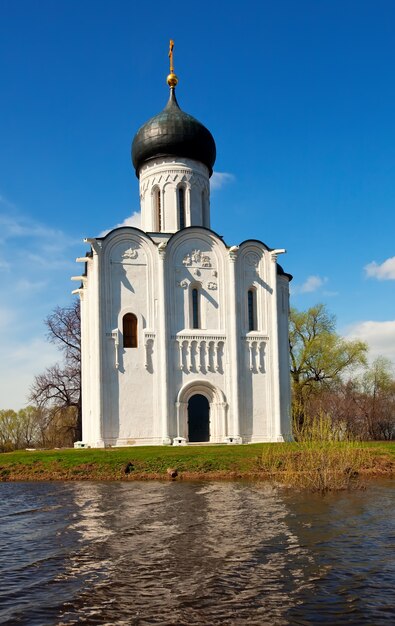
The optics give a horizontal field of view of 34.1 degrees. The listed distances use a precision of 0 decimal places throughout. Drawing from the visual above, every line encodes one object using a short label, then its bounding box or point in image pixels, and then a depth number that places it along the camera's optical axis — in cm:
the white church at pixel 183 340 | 2484
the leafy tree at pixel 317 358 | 3812
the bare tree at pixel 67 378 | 3441
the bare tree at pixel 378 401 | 3750
